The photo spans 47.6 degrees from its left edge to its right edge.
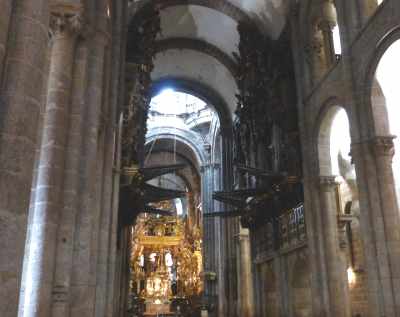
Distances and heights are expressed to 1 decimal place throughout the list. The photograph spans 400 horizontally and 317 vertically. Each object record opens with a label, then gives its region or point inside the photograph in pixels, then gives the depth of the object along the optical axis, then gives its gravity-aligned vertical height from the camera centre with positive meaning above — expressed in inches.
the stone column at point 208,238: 1127.0 +158.3
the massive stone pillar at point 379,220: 423.5 +72.5
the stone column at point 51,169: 291.3 +90.1
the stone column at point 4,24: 182.4 +107.7
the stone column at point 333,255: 550.9 +51.6
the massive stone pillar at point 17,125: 169.8 +68.0
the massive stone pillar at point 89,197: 347.6 +82.8
